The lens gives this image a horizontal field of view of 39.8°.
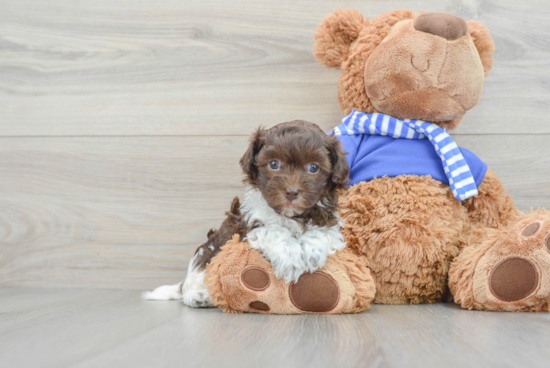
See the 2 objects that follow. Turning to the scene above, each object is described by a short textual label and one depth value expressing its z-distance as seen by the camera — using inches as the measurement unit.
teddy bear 31.7
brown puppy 31.3
